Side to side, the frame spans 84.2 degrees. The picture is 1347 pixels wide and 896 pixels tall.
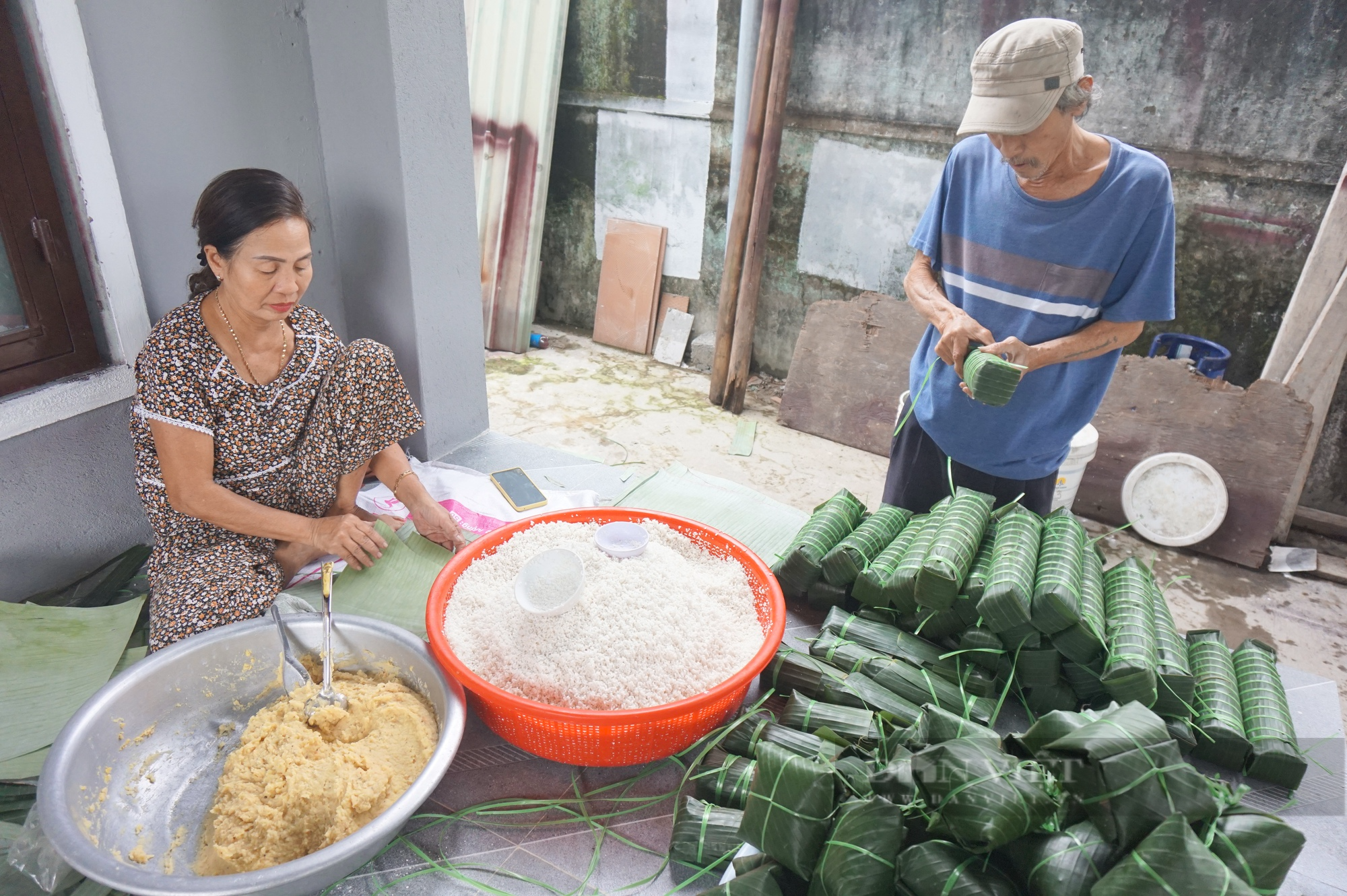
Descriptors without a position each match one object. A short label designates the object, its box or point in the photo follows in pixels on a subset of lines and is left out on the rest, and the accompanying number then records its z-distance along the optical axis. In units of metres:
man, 1.77
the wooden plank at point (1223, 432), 3.52
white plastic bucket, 3.36
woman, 1.83
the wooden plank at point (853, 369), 4.39
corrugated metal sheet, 5.41
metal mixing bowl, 1.12
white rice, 1.46
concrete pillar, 2.39
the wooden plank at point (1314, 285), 3.31
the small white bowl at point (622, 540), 1.81
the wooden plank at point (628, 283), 5.68
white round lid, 3.62
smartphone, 2.68
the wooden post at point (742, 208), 4.43
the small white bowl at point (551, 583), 1.57
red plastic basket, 1.37
